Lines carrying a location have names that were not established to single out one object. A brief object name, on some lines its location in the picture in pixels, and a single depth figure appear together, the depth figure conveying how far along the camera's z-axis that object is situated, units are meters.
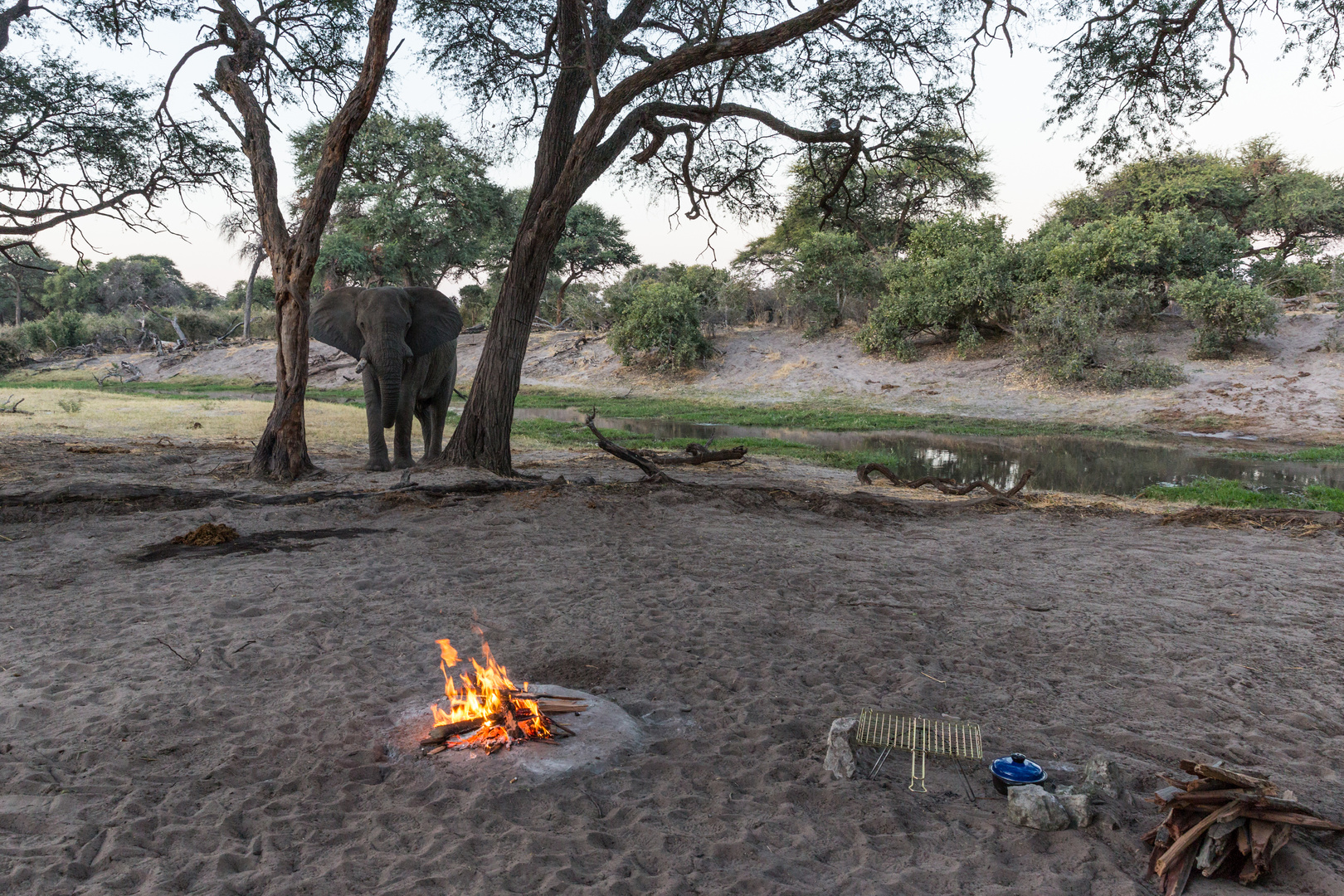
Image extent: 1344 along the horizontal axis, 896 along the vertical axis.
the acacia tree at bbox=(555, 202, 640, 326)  41.12
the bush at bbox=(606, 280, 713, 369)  28.91
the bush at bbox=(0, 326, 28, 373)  35.31
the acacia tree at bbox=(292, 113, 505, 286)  32.41
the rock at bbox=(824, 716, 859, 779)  3.43
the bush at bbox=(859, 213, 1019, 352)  24.75
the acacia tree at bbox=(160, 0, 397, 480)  9.16
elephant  10.56
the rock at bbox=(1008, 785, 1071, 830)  3.05
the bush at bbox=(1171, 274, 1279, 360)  20.48
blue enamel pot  3.27
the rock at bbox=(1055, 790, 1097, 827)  3.05
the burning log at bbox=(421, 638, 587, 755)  3.61
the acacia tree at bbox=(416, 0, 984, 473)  10.12
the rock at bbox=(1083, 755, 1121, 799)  3.23
